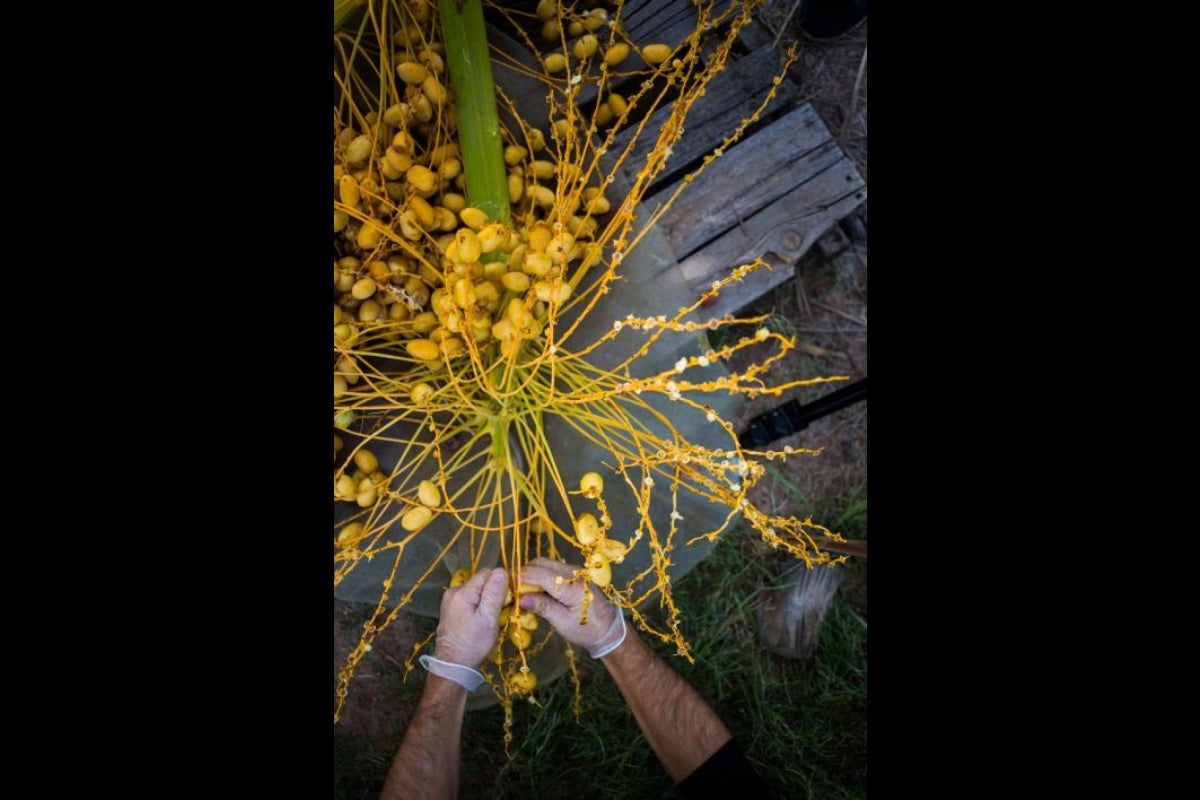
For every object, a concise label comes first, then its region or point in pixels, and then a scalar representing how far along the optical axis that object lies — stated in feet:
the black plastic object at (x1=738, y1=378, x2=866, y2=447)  5.29
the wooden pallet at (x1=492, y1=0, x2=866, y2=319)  5.45
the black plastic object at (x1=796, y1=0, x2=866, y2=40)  6.32
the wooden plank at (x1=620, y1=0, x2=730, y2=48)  5.43
